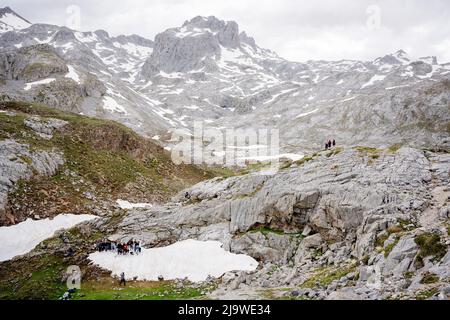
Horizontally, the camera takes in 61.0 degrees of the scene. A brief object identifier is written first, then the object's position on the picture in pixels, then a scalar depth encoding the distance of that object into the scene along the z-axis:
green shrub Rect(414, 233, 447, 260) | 23.61
